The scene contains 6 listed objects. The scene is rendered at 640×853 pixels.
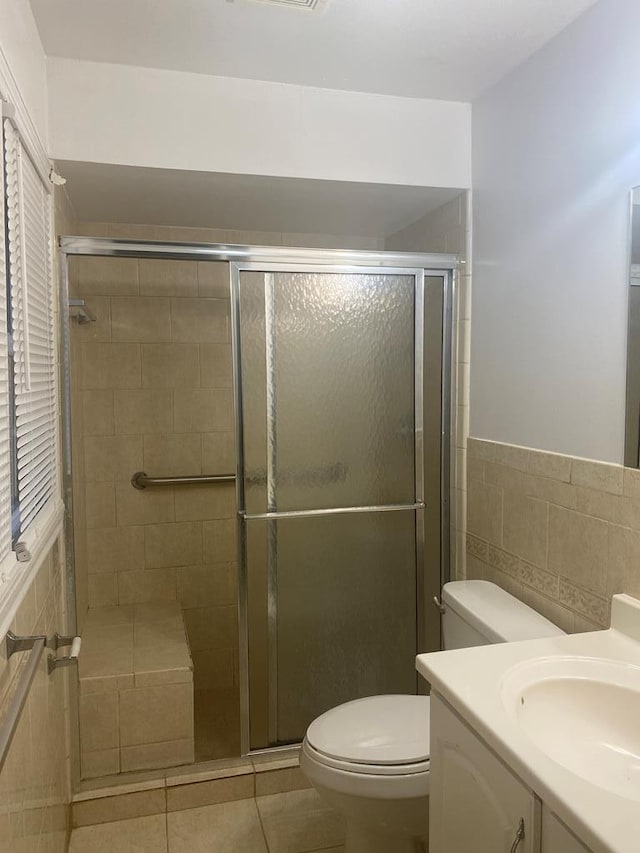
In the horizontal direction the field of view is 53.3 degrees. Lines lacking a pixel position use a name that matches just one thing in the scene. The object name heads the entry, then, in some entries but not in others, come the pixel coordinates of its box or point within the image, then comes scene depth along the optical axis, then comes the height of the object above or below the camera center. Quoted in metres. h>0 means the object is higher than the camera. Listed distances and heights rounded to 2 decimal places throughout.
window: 1.28 +0.05
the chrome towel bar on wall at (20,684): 1.01 -0.54
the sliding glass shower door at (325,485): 2.16 -0.36
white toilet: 1.64 -0.98
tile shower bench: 2.21 -1.16
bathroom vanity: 0.97 -0.65
